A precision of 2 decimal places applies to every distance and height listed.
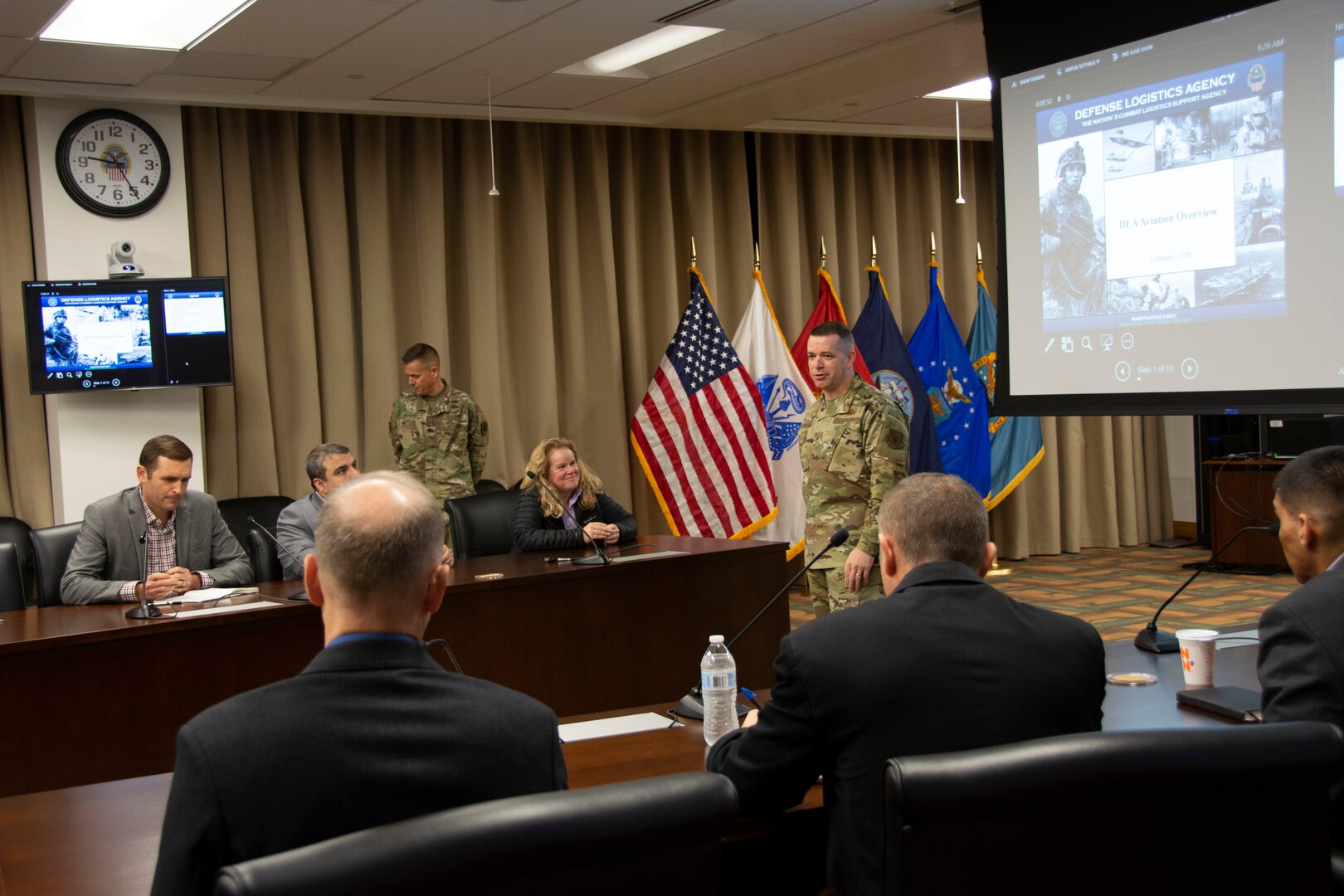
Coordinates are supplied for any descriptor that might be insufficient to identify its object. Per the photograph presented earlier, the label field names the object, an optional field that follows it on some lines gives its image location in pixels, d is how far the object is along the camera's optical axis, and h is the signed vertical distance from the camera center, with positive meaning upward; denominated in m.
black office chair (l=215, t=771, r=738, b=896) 1.06 -0.42
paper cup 2.45 -0.61
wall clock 5.63 +1.14
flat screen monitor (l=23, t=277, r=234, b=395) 5.45 +0.33
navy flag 7.55 +0.10
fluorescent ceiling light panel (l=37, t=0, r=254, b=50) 4.78 +1.52
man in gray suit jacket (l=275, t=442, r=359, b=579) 4.54 -0.41
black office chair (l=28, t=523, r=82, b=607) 4.31 -0.51
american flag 6.89 -0.34
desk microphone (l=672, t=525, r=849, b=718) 2.48 -0.67
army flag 7.19 -0.16
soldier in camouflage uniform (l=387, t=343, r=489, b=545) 6.17 -0.23
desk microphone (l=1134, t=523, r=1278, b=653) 2.86 -0.67
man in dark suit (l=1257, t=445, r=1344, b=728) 1.87 -0.48
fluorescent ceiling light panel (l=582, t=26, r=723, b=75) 5.53 +1.56
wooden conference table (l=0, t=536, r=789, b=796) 3.55 -0.84
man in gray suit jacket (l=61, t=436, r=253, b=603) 4.17 -0.48
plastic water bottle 2.33 -0.62
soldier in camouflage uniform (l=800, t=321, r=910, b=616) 4.38 -0.32
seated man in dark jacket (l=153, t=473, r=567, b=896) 1.26 -0.37
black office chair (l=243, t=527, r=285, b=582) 4.77 -0.62
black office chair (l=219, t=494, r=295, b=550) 5.82 -0.53
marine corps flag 7.52 +0.36
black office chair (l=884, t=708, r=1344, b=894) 1.31 -0.50
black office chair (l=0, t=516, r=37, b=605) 5.44 -0.54
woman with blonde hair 4.99 -0.51
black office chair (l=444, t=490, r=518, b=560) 5.19 -0.58
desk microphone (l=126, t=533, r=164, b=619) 3.76 -0.63
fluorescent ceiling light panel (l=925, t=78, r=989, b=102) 6.90 +1.54
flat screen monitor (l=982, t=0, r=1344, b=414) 3.24 +0.42
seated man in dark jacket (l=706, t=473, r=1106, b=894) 1.68 -0.46
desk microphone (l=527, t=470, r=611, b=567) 4.55 -0.67
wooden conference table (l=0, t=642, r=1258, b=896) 1.76 -0.67
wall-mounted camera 5.64 +0.67
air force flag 7.78 -0.20
